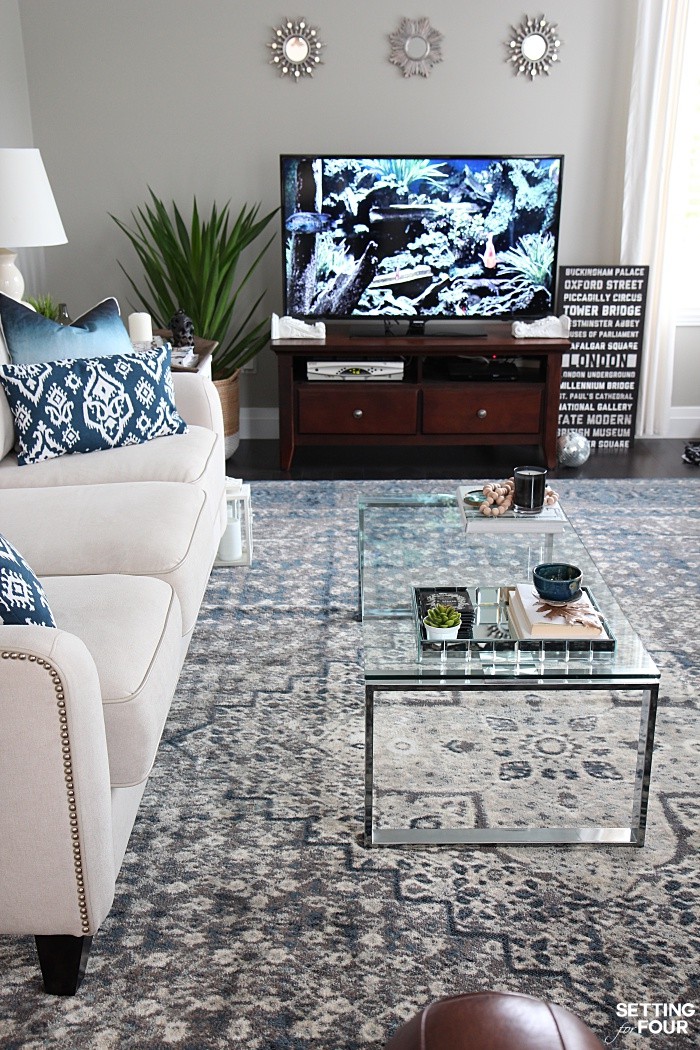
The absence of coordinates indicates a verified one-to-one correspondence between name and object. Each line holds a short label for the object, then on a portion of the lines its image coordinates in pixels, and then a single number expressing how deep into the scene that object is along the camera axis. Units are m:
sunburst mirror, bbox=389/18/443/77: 4.75
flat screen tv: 4.67
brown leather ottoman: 1.14
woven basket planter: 4.95
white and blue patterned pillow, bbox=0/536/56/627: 1.66
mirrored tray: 2.06
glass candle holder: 2.76
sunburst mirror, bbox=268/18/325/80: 4.75
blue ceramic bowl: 2.21
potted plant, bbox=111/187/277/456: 4.77
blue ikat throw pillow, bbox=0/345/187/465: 3.08
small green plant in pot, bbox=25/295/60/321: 3.97
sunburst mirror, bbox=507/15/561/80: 4.75
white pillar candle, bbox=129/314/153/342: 3.90
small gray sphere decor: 4.80
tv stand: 4.71
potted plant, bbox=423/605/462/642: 2.12
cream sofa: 1.55
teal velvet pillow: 3.23
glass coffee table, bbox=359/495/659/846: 2.02
